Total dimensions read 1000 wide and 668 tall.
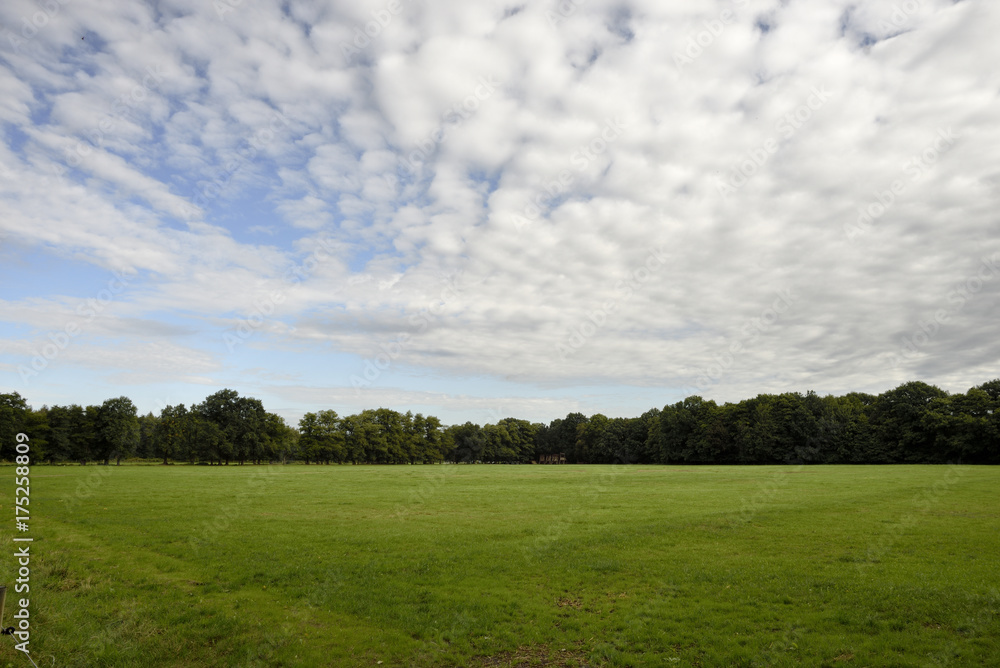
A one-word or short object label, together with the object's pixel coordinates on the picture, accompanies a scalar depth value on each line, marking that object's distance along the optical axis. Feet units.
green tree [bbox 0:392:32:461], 268.82
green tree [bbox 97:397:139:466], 335.88
